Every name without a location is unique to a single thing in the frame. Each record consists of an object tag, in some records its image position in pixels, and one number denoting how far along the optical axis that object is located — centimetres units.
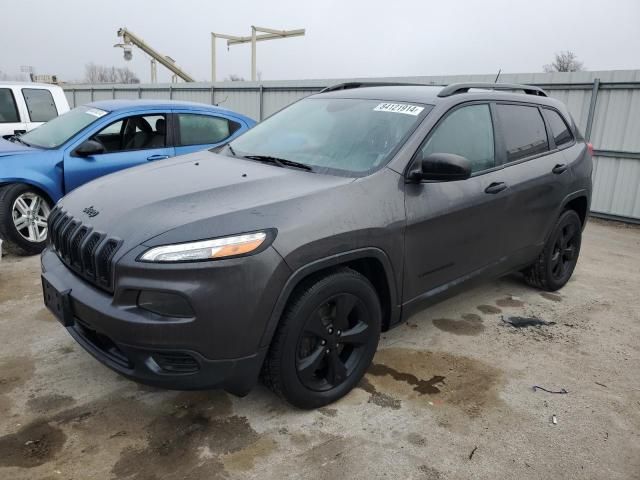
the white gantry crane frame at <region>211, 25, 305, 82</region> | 2875
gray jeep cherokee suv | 223
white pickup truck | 740
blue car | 516
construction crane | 2981
